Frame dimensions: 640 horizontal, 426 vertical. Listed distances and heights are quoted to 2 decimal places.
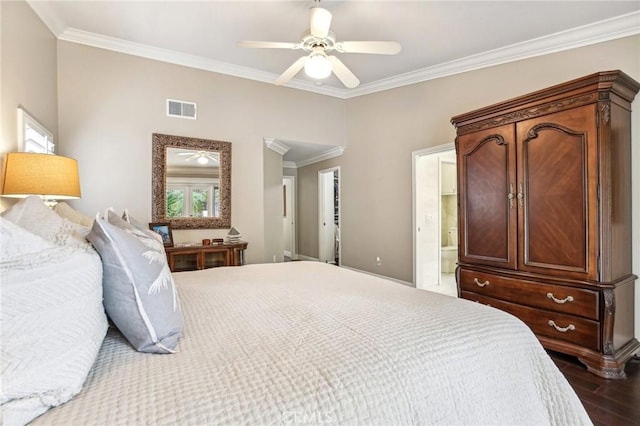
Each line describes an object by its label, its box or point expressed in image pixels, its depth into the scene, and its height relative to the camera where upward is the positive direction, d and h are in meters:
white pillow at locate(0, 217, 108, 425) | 0.60 -0.23
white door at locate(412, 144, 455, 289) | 4.12 -0.08
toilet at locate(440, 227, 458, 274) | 5.71 -0.89
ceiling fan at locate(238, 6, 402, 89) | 2.35 +1.27
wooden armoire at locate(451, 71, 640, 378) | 2.17 -0.05
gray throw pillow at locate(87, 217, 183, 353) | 0.88 -0.23
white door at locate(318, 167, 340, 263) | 6.42 -0.12
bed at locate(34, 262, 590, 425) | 0.67 -0.40
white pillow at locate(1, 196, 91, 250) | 0.85 -0.03
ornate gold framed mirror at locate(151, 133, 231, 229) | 3.60 +0.36
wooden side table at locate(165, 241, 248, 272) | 3.44 -0.51
